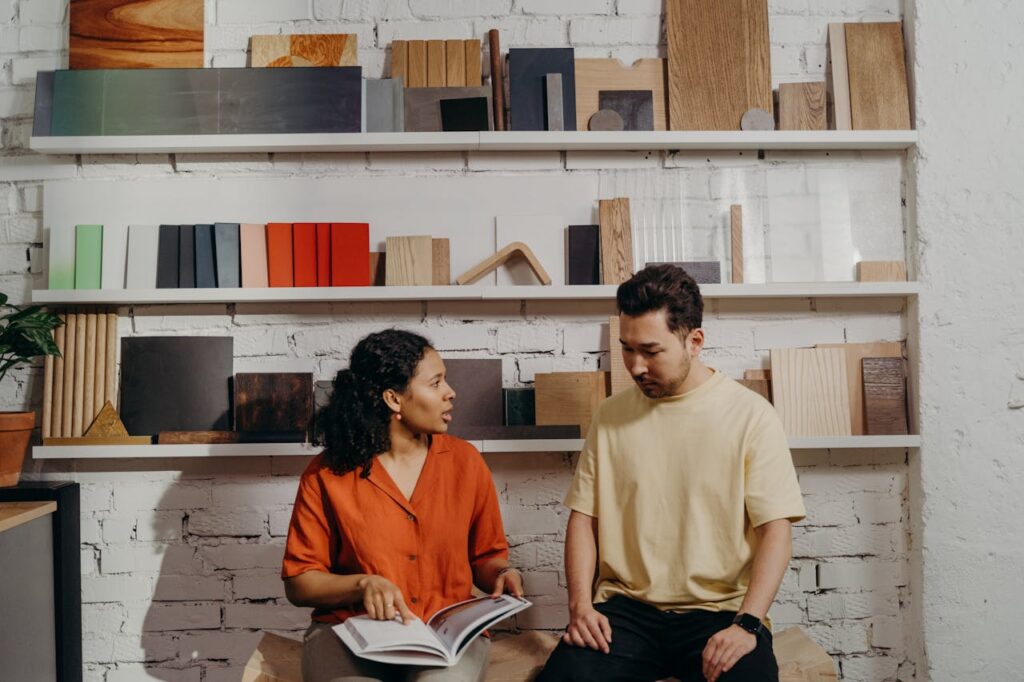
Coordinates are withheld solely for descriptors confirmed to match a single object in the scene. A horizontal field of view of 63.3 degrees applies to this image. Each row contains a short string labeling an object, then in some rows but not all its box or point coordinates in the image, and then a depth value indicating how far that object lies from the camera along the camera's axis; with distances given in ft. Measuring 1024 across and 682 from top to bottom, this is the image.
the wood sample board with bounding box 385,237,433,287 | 7.75
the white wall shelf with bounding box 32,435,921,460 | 7.57
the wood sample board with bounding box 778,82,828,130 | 7.91
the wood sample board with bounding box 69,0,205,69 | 7.96
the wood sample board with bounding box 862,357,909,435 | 7.79
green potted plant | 7.29
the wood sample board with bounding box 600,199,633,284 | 7.77
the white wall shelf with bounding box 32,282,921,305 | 7.58
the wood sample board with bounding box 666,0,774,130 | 7.89
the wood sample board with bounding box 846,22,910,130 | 7.88
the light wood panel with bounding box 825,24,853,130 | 7.91
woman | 6.07
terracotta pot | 7.36
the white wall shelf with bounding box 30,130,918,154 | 7.72
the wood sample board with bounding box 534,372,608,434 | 7.72
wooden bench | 6.09
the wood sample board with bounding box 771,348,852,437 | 7.73
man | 5.78
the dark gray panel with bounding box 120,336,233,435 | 7.84
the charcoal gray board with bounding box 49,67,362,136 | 7.82
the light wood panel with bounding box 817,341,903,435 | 7.85
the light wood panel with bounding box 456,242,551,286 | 7.70
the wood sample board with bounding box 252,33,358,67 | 7.98
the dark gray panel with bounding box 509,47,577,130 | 7.86
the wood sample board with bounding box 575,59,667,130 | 7.97
